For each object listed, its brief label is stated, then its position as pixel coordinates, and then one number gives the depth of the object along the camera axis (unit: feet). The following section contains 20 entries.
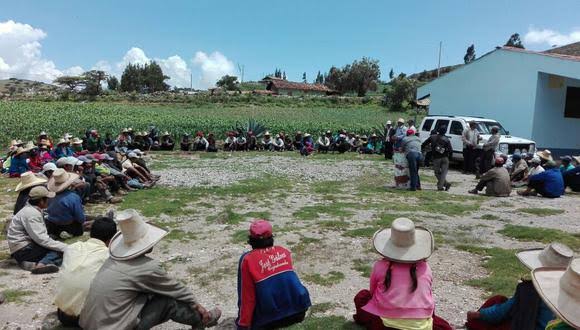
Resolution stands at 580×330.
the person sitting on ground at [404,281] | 11.95
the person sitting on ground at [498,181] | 37.19
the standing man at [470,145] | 50.75
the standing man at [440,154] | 39.01
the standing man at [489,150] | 46.32
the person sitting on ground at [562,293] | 8.20
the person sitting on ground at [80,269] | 13.69
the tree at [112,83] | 316.56
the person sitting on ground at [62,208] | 23.08
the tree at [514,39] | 296.69
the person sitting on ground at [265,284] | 13.03
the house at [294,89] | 288.10
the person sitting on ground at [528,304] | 10.77
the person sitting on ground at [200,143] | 75.79
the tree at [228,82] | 316.19
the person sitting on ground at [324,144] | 75.72
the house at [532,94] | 62.90
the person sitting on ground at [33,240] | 19.30
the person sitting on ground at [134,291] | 12.28
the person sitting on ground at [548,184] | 36.78
